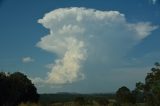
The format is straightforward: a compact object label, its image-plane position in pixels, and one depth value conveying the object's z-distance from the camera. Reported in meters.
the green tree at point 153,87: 25.00
